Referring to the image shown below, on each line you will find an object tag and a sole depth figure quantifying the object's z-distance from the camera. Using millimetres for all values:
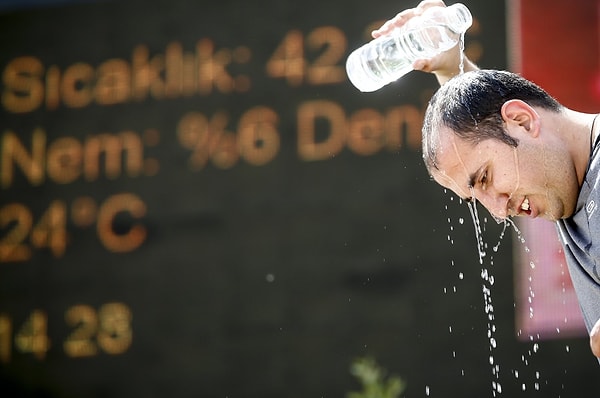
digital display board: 10195
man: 4523
